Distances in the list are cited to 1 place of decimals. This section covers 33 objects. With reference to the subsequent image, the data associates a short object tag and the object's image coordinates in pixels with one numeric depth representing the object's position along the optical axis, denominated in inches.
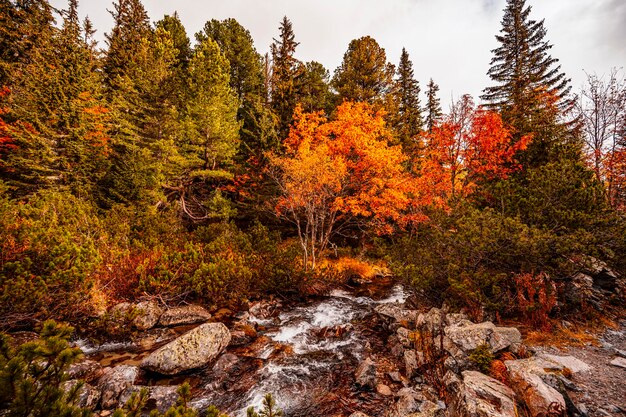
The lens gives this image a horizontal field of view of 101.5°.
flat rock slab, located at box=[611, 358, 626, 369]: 189.7
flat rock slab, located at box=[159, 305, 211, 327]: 331.0
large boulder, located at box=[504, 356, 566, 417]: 141.6
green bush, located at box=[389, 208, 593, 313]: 262.8
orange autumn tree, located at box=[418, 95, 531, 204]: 543.2
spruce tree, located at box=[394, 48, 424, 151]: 1151.0
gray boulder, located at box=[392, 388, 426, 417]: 186.4
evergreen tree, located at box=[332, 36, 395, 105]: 839.1
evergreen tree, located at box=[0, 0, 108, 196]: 482.6
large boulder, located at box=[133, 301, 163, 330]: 307.6
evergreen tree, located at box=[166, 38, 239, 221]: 636.7
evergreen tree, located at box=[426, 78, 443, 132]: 1325.0
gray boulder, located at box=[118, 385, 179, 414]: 204.5
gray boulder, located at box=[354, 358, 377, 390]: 231.3
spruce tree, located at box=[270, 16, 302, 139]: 831.1
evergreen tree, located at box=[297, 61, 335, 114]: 936.9
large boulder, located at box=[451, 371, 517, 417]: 141.9
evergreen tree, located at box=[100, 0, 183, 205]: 538.0
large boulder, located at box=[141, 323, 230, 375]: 239.9
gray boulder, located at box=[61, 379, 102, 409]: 191.0
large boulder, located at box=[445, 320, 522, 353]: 201.0
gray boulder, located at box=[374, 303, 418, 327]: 323.0
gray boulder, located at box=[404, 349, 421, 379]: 235.6
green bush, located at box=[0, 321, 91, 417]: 77.5
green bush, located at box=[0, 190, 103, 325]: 223.5
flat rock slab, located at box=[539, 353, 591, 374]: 187.5
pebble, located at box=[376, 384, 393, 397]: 218.6
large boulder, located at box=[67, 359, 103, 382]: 219.5
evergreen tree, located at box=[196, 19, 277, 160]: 1021.2
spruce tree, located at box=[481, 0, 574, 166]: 674.8
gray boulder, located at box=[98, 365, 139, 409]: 200.7
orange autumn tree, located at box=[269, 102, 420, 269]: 498.6
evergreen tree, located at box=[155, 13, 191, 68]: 955.3
